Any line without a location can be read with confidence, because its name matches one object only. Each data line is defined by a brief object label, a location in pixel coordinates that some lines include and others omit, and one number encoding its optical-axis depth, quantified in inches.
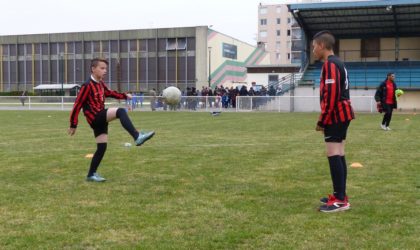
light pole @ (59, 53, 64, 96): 3134.8
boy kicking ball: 288.0
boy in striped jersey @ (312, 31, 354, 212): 219.5
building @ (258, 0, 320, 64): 4291.3
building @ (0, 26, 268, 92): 2962.6
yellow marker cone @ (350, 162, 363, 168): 344.2
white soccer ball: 391.2
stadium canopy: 1450.5
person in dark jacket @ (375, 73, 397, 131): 652.1
